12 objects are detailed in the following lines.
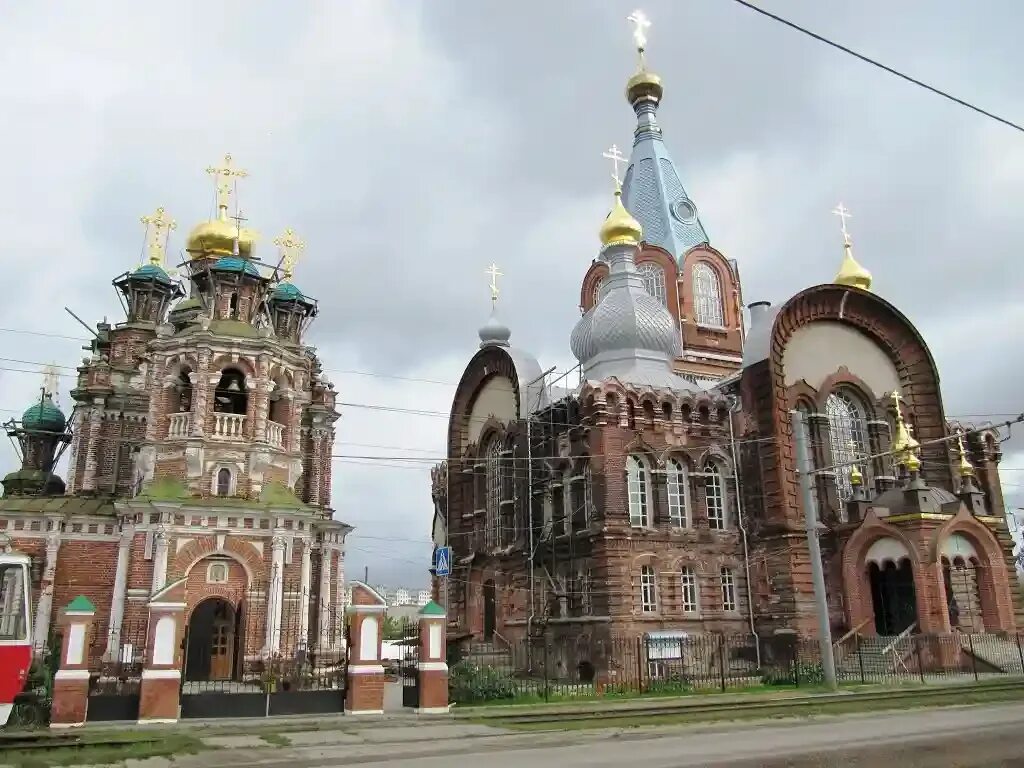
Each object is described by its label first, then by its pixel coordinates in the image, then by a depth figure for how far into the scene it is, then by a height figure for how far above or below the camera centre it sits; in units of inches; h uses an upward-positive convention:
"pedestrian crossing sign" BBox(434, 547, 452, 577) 1105.4 +95.2
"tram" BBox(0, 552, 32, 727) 513.0 +8.7
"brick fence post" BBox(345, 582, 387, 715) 614.9 -11.0
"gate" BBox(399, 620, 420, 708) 646.5 -28.8
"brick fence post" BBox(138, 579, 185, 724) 564.4 -11.6
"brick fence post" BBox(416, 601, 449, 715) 628.4 -20.0
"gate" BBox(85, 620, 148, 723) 565.3 -26.5
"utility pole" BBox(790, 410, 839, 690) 708.0 +65.5
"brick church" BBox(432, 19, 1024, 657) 892.6 +160.7
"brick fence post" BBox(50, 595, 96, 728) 543.2 -21.6
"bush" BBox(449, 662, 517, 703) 677.9 -39.2
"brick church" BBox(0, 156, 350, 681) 808.3 +142.5
